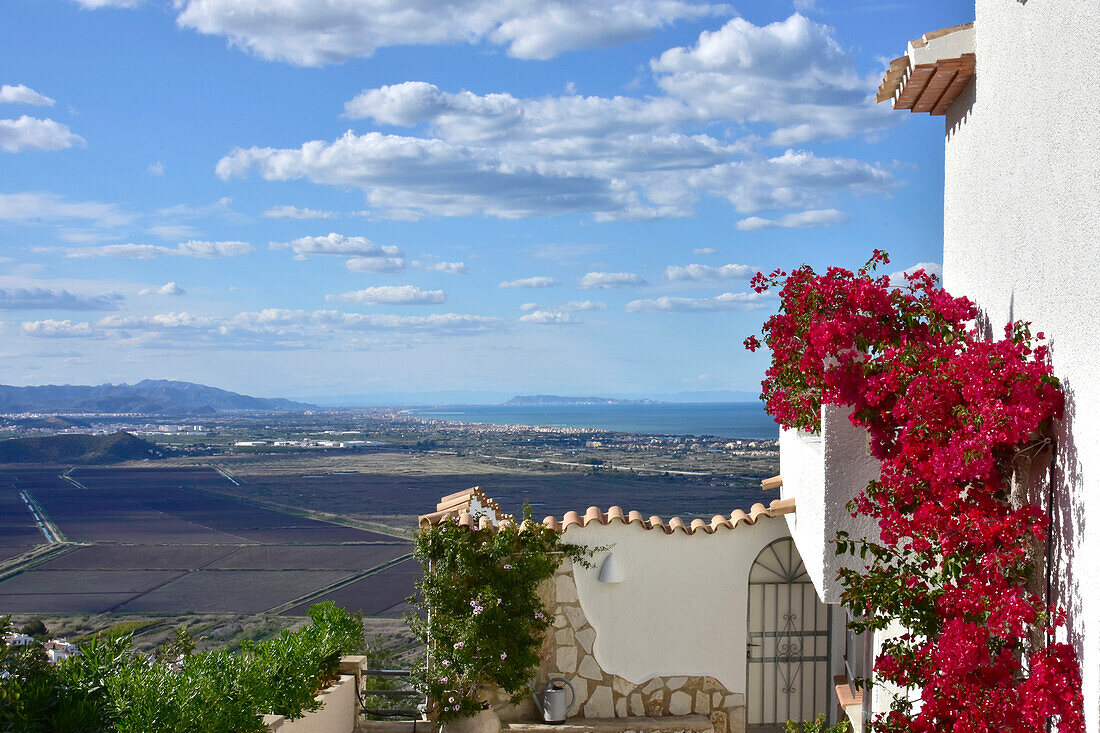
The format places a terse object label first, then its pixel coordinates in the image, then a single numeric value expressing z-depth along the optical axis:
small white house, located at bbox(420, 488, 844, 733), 7.07
